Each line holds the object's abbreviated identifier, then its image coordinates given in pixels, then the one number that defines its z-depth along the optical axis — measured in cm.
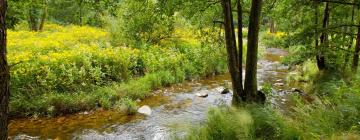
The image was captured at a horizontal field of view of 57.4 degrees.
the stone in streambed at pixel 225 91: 1150
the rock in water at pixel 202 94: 1123
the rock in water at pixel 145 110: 949
